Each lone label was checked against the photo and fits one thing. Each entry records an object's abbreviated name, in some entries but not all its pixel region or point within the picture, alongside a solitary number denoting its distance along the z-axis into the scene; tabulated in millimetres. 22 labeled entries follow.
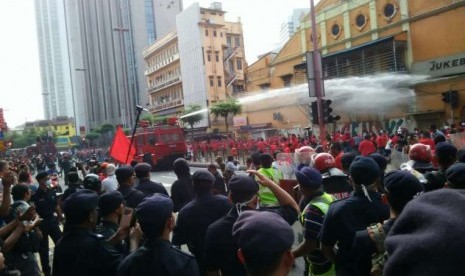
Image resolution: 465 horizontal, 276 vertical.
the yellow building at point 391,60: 24125
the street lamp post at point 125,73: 26052
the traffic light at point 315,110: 13539
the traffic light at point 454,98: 22336
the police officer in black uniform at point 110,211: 3695
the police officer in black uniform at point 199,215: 3881
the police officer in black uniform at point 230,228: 3117
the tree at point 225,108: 35844
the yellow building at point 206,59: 53000
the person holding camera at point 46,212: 6398
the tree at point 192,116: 39812
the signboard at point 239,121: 39344
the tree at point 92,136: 71875
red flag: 9938
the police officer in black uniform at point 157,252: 2480
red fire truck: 23891
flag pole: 8944
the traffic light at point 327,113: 13109
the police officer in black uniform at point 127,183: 5176
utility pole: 13078
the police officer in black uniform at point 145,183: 5586
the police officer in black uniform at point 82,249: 2943
